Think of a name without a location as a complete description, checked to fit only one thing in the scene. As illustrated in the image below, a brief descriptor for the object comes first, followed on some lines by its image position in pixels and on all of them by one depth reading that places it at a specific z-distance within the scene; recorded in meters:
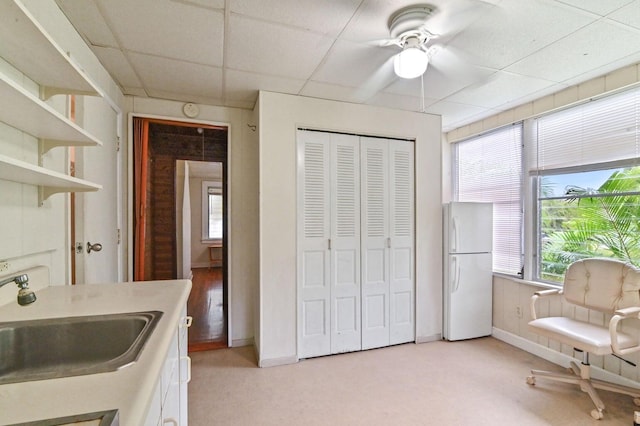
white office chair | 1.96
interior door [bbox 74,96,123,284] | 1.93
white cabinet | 0.89
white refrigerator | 3.15
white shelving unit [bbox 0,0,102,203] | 0.95
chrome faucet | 0.92
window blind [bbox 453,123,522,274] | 3.17
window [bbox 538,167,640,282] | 2.31
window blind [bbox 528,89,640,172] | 2.32
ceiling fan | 1.63
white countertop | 0.59
